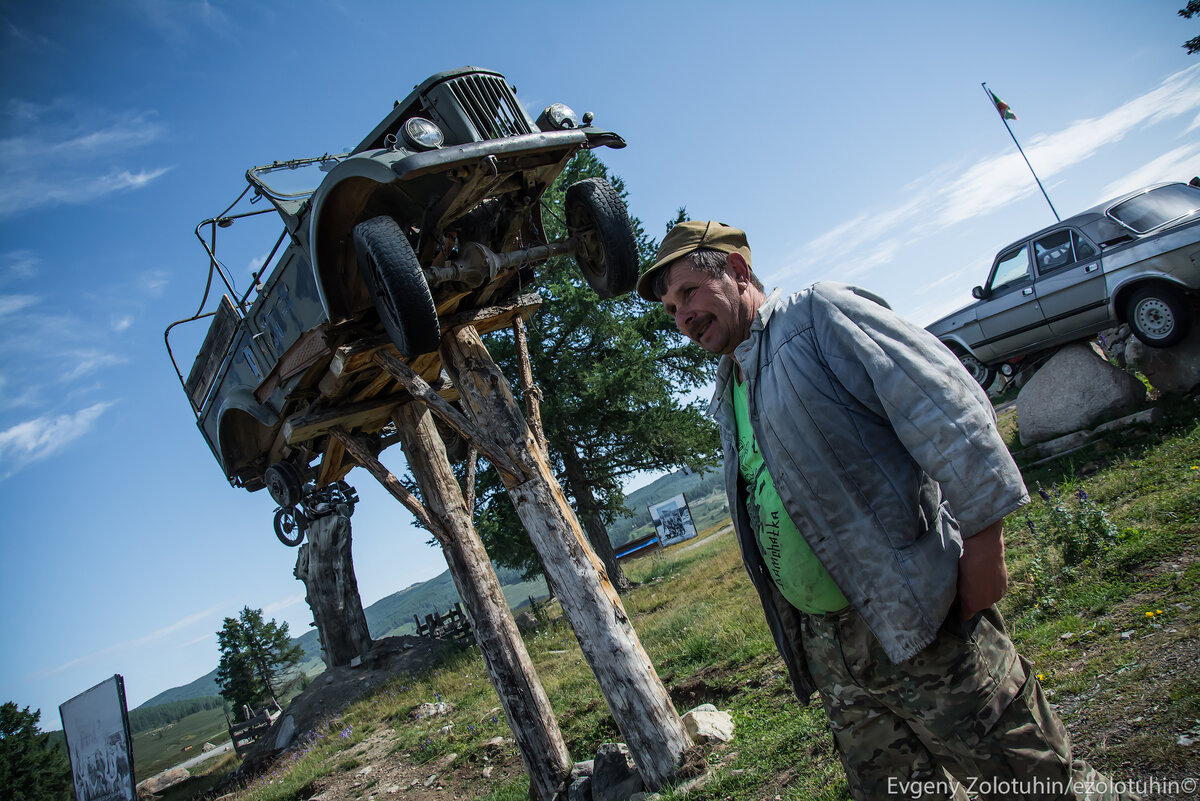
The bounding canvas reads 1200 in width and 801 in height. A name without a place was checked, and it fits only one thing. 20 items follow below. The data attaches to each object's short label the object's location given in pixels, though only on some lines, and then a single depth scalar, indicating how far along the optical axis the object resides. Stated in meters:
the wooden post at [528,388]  5.77
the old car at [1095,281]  7.30
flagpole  17.84
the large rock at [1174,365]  7.35
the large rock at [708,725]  5.05
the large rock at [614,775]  5.26
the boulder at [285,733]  13.29
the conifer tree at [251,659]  48.44
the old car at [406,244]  4.37
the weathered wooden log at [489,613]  6.00
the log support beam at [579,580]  4.93
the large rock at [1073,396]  8.00
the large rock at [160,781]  20.37
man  1.72
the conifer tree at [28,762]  33.97
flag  17.83
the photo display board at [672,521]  35.59
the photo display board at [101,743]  11.34
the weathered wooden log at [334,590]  16.59
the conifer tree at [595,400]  16.48
